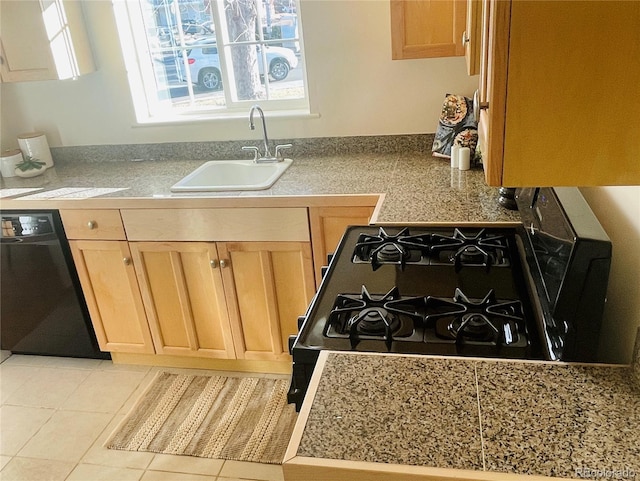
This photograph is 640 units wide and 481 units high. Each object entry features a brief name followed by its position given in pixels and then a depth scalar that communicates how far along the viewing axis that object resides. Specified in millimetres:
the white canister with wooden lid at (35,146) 2959
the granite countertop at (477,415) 850
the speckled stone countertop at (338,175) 1964
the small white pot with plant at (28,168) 2889
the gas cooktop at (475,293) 1030
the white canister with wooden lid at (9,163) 2916
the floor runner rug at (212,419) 2268
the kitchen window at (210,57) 2816
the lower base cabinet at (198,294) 2432
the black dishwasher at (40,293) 2596
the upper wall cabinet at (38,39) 2621
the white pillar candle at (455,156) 2418
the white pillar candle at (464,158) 2371
